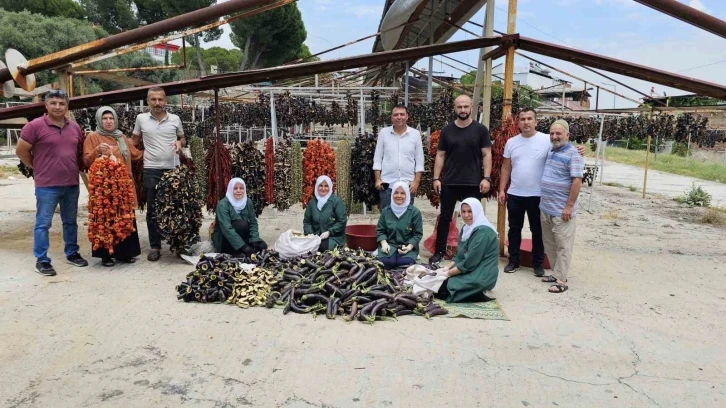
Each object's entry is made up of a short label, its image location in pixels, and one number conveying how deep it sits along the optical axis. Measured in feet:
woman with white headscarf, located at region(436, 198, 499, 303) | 15.43
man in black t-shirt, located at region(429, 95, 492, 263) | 18.35
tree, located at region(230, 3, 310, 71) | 111.24
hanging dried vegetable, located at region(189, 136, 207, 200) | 21.71
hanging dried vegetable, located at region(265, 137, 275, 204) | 21.76
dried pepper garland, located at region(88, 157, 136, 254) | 17.80
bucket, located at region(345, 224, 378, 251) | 21.20
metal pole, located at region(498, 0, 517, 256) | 19.88
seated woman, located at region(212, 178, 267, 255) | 19.06
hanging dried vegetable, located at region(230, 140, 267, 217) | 20.95
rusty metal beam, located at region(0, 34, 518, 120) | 18.89
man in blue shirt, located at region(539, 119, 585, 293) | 16.51
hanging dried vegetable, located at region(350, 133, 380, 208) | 21.97
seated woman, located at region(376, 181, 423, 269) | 18.07
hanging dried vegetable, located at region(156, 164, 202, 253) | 18.80
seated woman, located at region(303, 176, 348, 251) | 19.79
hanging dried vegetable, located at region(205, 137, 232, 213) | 20.49
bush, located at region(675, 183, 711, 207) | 38.69
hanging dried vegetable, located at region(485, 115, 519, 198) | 20.22
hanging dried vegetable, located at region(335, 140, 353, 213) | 22.63
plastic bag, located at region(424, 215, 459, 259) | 20.82
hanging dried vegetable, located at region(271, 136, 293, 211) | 21.91
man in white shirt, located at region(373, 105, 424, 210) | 19.61
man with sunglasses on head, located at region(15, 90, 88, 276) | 17.46
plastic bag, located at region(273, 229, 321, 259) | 18.83
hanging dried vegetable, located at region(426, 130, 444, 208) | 23.29
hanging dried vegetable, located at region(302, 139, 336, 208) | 21.83
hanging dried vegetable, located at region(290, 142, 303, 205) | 22.41
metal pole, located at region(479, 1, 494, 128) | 20.74
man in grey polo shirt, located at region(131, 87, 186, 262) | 19.35
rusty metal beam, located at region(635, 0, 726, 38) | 16.63
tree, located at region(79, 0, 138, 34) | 117.39
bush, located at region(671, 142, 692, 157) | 104.47
